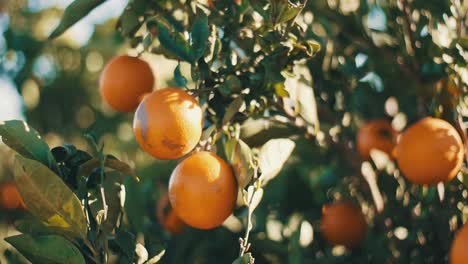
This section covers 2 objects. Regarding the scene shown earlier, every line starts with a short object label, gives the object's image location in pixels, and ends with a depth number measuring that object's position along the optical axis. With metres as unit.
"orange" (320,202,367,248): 1.35
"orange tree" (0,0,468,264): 1.06
